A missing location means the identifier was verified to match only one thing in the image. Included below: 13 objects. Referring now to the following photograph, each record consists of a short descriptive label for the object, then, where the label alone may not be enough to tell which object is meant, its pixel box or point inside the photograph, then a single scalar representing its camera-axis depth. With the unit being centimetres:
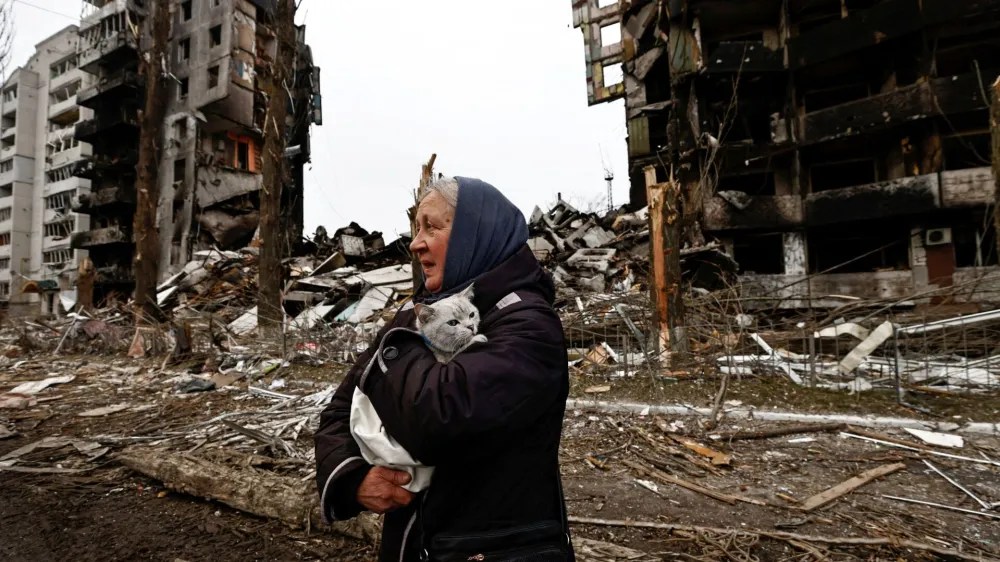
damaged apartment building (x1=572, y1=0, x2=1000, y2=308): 1714
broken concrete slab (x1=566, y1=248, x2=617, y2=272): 1770
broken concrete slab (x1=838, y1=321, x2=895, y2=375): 530
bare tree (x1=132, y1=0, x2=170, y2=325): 1348
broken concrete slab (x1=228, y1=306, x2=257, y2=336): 1323
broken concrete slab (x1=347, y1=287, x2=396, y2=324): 1391
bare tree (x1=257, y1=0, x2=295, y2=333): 1068
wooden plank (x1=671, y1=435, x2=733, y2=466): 407
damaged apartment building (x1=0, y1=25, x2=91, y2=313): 4331
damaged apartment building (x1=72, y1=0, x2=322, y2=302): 3098
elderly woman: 107
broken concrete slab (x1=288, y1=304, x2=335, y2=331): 914
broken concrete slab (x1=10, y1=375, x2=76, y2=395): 756
